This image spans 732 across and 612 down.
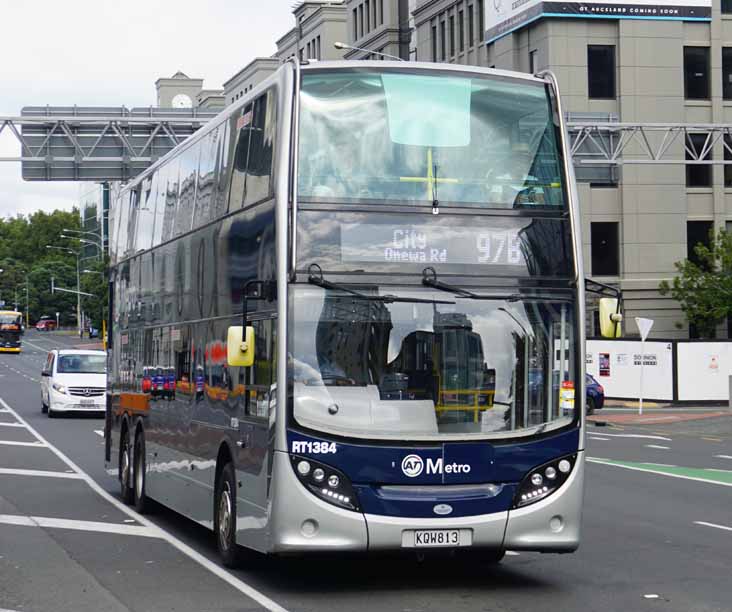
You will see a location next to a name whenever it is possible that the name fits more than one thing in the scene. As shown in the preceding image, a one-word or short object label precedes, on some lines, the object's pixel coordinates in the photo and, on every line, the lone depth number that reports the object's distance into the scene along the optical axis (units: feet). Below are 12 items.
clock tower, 472.03
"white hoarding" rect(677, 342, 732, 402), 150.20
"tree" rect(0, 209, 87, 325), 609.42
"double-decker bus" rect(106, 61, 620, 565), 34.55
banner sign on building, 188.14
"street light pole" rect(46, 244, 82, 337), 483.31
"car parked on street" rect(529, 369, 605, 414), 140.05
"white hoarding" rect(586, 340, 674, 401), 151.84
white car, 123.54
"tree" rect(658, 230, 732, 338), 177.17
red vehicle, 588.91
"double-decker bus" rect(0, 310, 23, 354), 371.15
